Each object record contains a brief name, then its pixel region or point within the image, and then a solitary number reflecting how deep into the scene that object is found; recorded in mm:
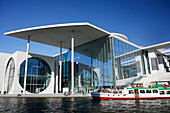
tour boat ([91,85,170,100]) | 23312
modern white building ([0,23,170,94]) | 35438
